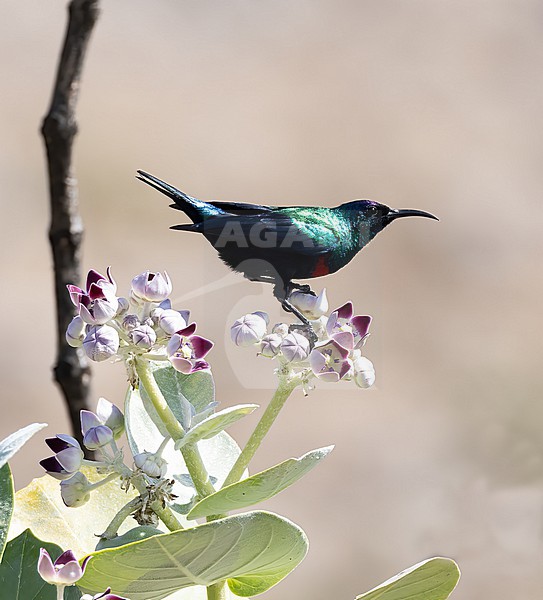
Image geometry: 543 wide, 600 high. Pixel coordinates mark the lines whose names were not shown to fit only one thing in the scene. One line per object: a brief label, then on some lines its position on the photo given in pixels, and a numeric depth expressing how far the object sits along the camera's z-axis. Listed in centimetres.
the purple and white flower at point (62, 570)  531
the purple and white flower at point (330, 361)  536
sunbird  544
